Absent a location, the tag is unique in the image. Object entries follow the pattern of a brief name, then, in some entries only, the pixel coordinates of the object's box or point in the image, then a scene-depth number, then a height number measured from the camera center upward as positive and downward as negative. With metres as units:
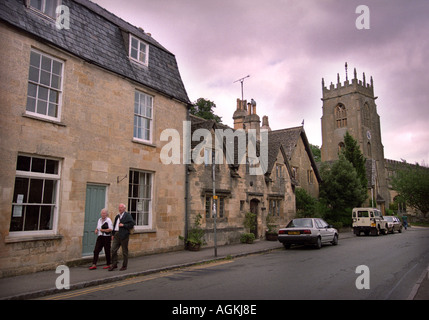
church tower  68.42 +19.41
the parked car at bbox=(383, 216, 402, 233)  28.80 -1.18
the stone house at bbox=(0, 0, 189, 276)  9.55 +2.52
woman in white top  10.22 -0.82
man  9.89 -0.75
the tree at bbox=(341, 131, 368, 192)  39.38 +6.59
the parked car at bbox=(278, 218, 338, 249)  16.14 -1.13
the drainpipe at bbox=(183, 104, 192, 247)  15.57 +1.78
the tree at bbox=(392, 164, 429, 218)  46.35 +3.34
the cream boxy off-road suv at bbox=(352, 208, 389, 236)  26.16 -0.87
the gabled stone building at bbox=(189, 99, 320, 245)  16.94 +1.78
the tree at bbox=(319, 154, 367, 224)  31.55 +1.81
